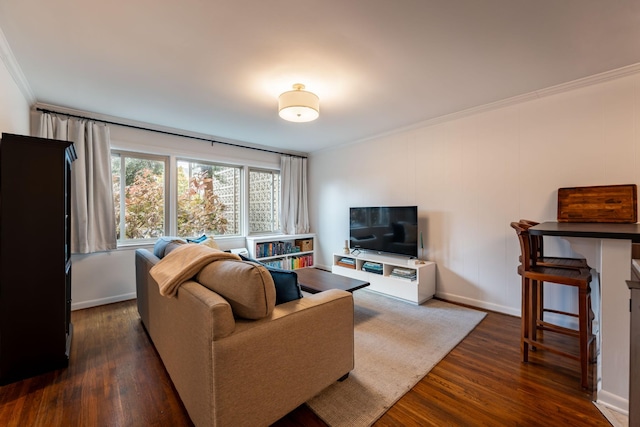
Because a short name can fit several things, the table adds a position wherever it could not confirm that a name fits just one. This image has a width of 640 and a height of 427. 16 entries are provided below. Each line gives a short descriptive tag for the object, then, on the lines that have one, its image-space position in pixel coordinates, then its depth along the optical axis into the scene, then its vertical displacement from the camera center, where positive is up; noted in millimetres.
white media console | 3289 -838
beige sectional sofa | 1196 -694
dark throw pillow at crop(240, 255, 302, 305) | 1620 -442
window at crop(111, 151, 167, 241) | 3521 +262
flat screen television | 3529 -244
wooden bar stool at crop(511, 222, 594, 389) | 1707 -604
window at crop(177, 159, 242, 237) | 4043 +231
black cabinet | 1806 -292
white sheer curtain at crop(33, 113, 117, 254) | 3041 +353
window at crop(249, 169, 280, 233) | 4852 +223
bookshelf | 4508 -653
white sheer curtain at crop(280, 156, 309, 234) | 5070 +324
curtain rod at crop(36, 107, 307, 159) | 3067 +1130
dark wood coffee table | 2755 -762
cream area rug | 1591 -1140
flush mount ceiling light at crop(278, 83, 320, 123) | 2357 +954
